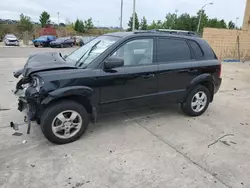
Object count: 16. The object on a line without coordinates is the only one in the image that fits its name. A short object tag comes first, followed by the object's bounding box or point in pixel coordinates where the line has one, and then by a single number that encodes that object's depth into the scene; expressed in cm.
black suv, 272
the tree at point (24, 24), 3567
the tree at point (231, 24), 4556
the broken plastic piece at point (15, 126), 306
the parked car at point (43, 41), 2331
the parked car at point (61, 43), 2290
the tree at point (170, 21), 3807
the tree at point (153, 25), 3976
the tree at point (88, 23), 4201
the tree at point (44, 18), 4294
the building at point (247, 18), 1511
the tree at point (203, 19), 3561
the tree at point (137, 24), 3406
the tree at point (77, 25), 4069
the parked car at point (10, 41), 2262
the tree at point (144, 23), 3750
